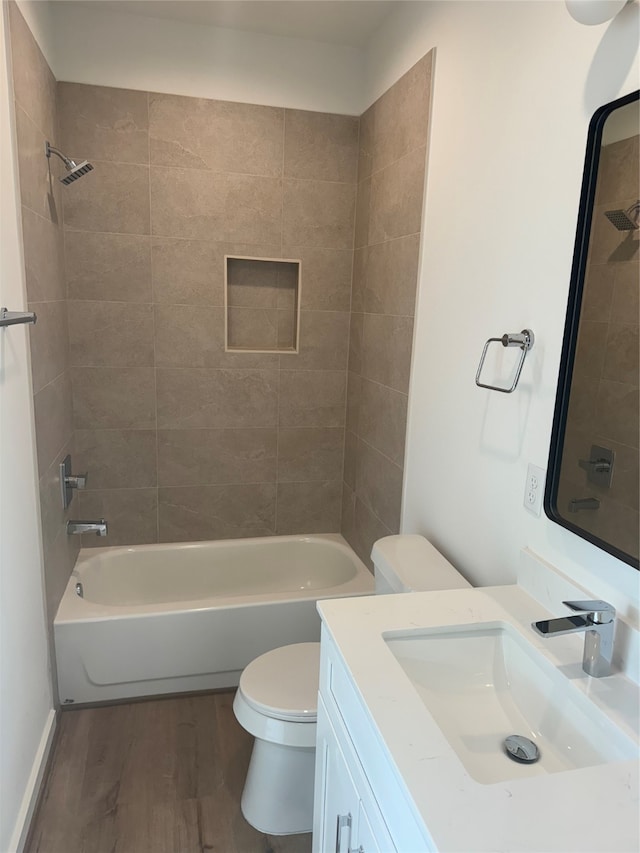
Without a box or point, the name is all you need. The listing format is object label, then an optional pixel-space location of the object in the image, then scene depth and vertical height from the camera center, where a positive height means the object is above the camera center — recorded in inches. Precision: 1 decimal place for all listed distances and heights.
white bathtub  89.7 -51.1
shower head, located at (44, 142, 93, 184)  83.2 +18.5
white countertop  31.6 -27.1
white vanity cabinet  37.6 -34.3
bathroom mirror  45.2 -2.7
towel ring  57.8 -2.3
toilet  66.8 -46.2
